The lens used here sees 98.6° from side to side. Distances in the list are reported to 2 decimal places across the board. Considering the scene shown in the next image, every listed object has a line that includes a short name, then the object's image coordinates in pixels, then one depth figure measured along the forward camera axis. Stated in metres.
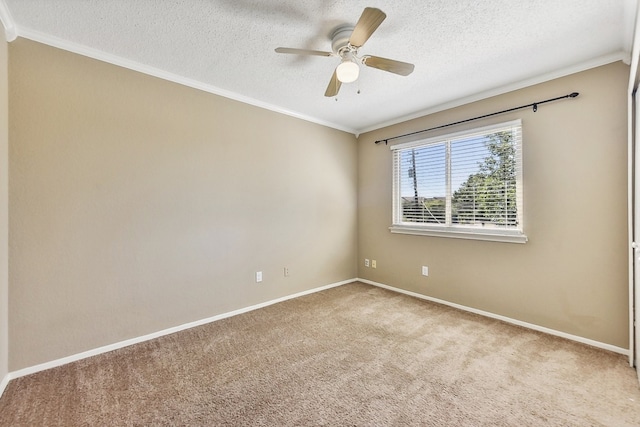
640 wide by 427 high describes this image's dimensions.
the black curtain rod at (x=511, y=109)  2.50
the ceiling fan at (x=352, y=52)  1.68
